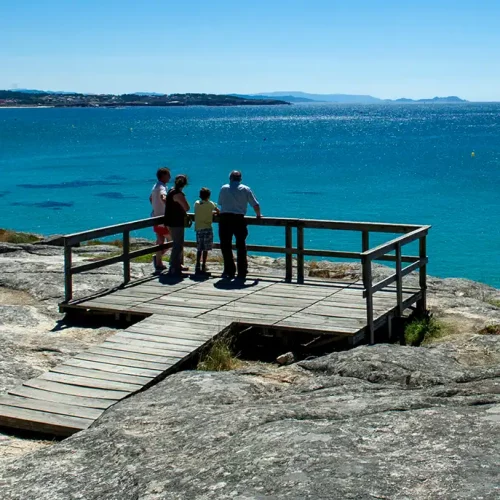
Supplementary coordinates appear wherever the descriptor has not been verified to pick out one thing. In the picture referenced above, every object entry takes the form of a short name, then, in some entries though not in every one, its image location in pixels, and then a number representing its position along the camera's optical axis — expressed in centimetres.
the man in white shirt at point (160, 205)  1412
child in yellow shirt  1345
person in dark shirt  1348
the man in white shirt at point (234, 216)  1306
